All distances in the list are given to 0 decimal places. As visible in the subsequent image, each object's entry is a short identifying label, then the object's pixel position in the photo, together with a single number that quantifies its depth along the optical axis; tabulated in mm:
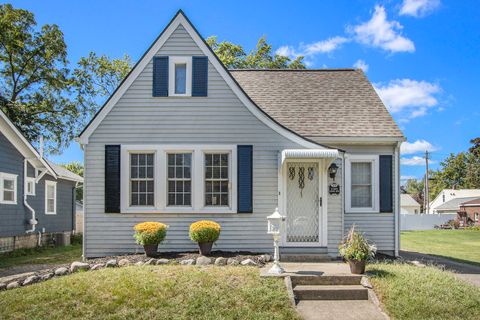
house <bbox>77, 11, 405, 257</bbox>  11289
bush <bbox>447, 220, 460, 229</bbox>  42481
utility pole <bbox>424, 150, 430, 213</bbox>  50506
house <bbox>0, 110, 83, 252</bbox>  15898
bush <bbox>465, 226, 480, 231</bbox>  39938
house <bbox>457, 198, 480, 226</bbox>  48125
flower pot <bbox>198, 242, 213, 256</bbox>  10500
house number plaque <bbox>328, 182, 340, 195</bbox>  11328
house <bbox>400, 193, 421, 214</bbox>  59788
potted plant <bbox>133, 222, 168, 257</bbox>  10367
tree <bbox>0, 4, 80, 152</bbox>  25406
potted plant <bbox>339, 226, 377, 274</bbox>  8742
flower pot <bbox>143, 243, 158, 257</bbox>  10500
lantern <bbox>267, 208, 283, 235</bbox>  9039
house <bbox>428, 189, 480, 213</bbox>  58344
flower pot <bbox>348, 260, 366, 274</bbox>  8797
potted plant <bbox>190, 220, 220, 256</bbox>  10367
